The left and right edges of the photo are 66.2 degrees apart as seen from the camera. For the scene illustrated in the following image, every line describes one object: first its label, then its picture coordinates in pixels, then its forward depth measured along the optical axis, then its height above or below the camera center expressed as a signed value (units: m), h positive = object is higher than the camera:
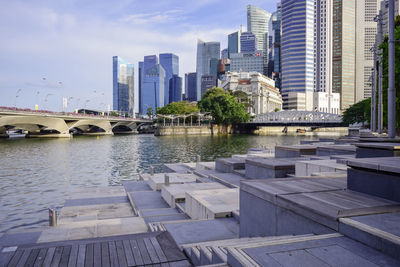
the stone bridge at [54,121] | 76.25 +1.10
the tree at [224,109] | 115.94 +6.33
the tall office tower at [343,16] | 199.38 +71.31
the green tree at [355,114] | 85.38 +3.35
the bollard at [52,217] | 9.87 -3.00
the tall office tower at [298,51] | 178.00 +44.17
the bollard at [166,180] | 15.56 -2.78
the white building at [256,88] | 175.50 +21.90
